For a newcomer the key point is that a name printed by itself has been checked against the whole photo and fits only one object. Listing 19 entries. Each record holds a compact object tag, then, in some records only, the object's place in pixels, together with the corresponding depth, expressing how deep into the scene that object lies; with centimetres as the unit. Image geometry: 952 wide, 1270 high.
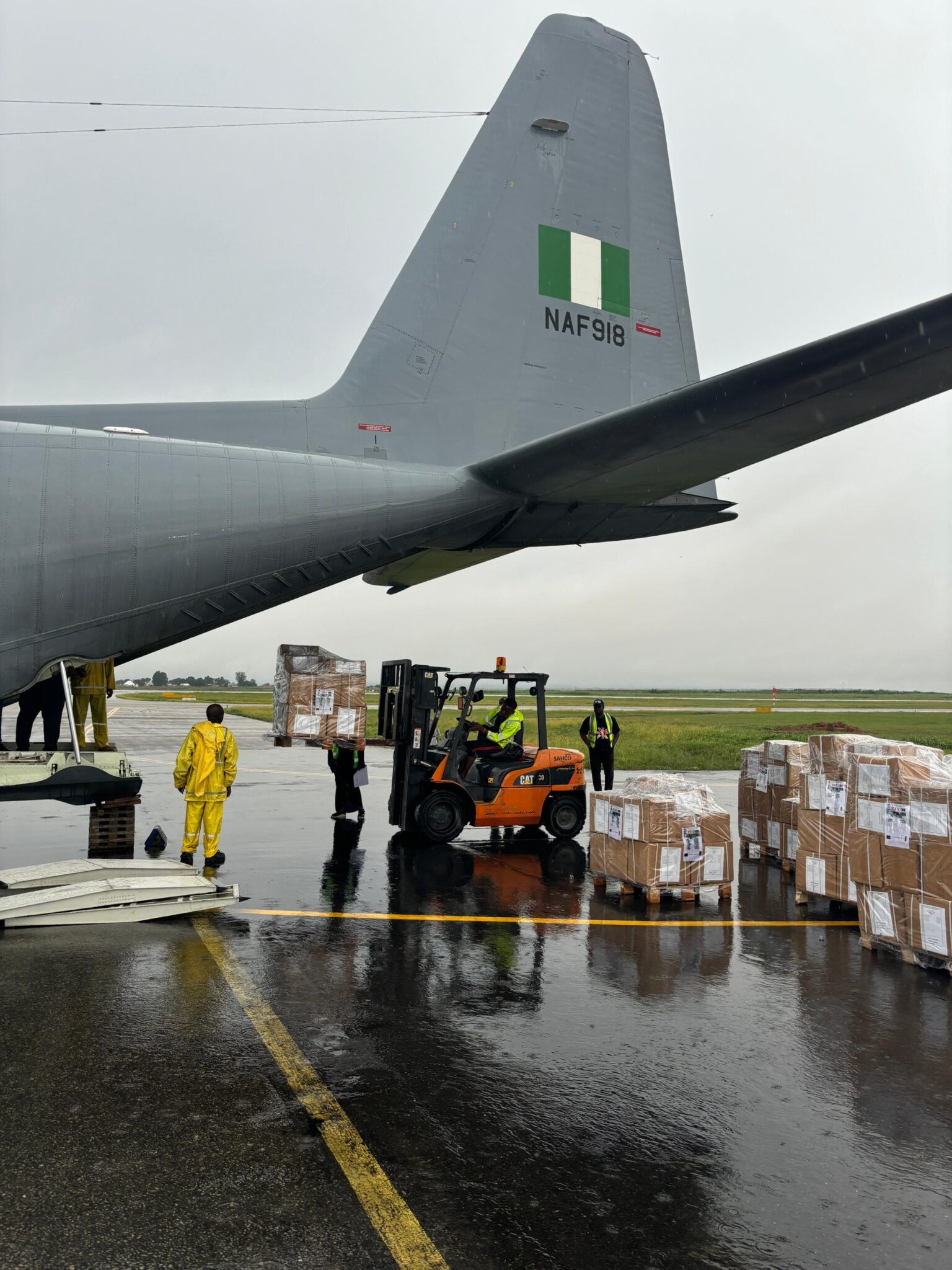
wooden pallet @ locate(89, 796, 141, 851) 977
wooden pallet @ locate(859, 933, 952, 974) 656
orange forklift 1127
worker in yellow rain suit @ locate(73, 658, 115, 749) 937
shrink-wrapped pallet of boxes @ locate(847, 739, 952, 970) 653
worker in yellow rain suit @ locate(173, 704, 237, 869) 899
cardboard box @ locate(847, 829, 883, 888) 703
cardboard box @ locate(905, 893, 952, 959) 645
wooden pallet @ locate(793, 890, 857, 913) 855
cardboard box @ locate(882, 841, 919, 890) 670
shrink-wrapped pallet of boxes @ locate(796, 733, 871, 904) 803
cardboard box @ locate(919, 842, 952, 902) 645
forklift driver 1138
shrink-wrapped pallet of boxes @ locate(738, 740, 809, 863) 1012
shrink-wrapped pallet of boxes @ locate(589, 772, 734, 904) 845
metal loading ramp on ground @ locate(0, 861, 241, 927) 714
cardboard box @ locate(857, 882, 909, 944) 683
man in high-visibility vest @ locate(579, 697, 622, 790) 1647
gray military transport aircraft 730
